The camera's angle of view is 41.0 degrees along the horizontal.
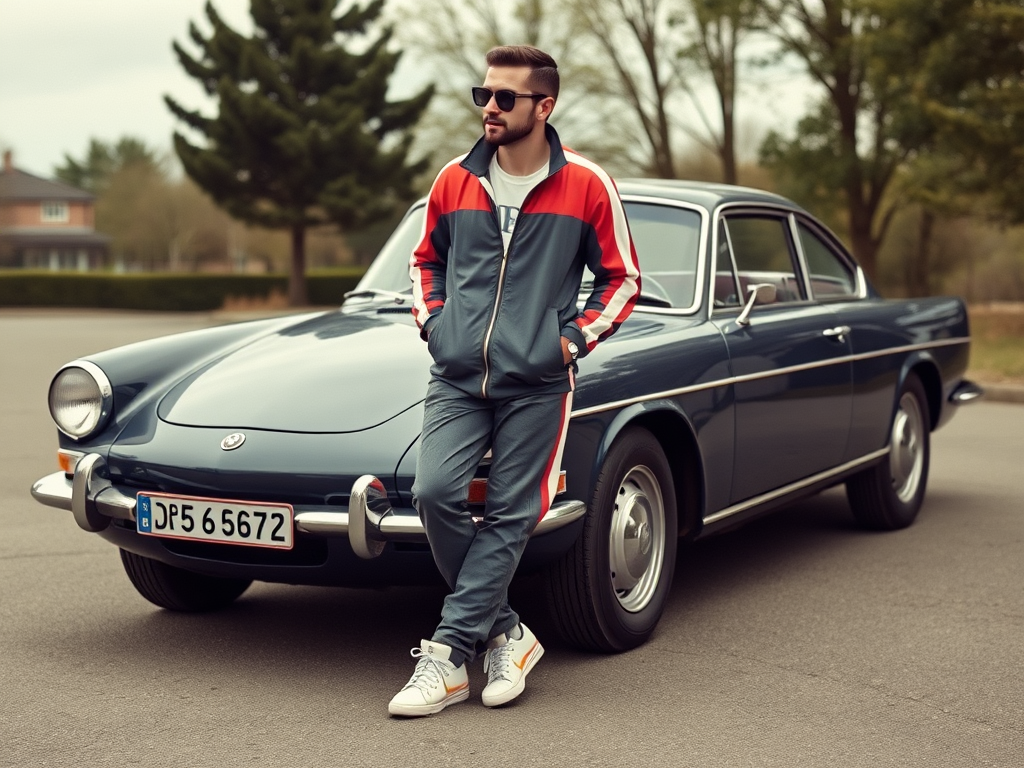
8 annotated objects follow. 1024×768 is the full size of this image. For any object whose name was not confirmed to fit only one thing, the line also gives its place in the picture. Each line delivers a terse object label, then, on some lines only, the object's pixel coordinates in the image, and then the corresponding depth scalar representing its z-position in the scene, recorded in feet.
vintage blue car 12.76
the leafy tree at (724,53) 91.50
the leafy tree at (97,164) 360.07
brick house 282.77
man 12.18
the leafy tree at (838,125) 90.48
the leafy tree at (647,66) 119.65
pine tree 123.24
